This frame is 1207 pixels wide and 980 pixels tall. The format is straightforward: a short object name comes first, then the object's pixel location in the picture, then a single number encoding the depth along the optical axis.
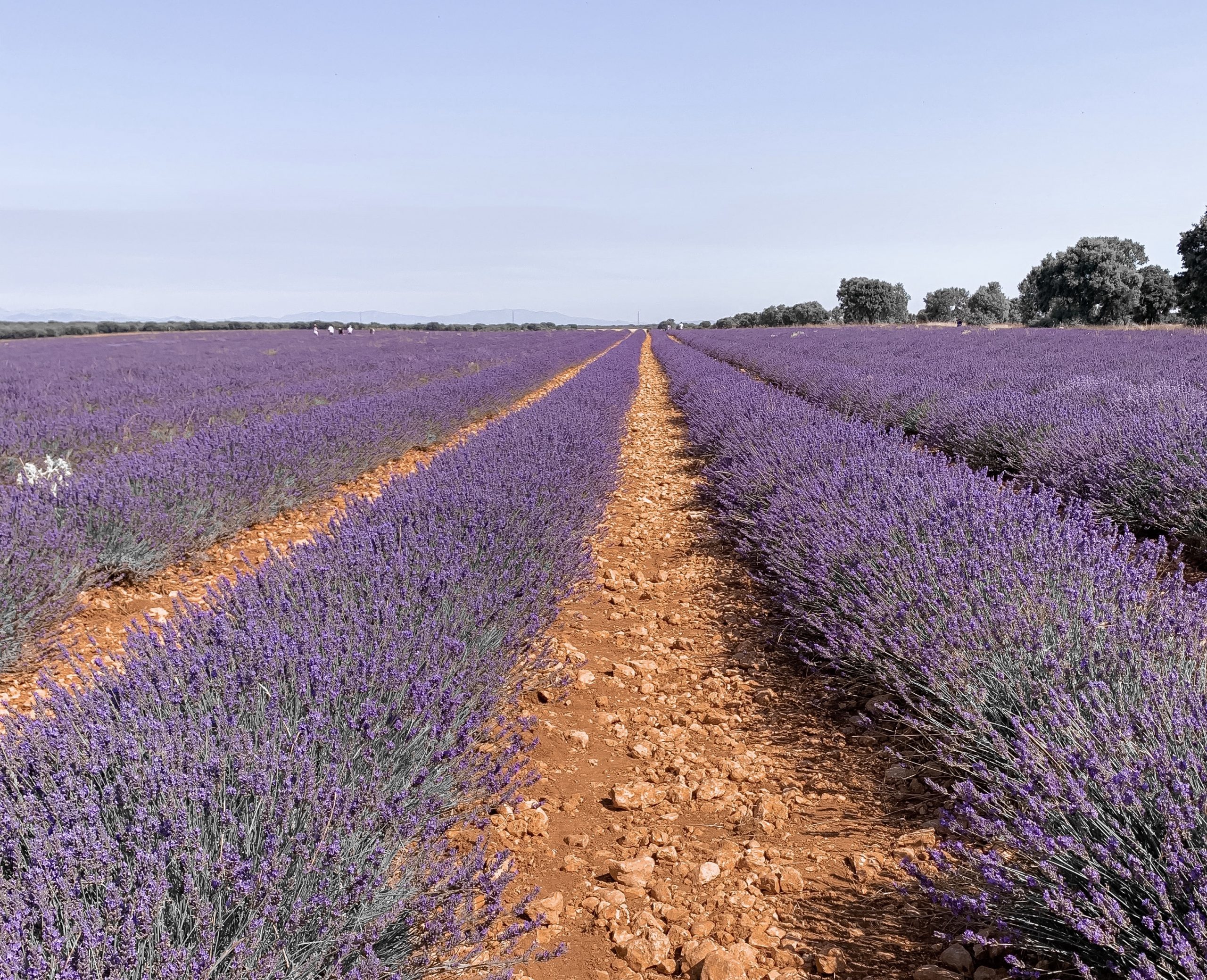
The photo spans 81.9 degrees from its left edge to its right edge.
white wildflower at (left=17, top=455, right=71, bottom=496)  4.30
